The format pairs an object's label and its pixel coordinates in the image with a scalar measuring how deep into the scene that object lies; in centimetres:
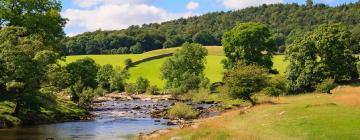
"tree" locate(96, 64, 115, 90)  14962
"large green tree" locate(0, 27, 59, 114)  5712
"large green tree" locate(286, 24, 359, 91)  8788
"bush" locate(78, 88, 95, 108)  8588
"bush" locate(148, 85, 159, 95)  13500
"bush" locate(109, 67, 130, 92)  14838
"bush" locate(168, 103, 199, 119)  6888
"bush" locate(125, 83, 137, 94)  14125
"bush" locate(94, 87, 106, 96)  12812
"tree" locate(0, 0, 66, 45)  7206
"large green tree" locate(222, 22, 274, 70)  10888
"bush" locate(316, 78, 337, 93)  7944
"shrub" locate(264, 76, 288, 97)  6928
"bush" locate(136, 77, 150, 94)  14212
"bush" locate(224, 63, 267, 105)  6681
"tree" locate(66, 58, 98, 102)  8900
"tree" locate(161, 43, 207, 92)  13050
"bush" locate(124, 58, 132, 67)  17775
